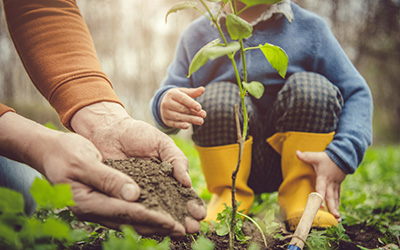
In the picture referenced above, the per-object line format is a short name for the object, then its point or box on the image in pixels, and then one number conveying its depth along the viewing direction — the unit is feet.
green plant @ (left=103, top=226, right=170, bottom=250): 1.99
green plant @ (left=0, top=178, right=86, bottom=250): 2.00
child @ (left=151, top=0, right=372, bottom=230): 4.55
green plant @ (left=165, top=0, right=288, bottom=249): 2.19
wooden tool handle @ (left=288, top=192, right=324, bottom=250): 3.02
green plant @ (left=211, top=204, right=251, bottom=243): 3.31
